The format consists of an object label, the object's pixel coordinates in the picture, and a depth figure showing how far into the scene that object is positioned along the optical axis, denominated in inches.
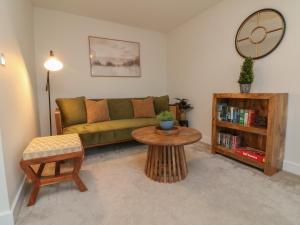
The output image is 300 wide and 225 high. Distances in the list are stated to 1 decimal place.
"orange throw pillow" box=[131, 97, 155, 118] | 127.6
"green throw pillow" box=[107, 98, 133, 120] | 125.0
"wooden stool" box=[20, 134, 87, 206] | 58.5
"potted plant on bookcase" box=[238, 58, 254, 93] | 84.3
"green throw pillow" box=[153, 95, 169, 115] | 136.3
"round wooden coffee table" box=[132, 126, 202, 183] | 72.0
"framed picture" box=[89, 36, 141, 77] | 131.3
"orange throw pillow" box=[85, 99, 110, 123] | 110.3
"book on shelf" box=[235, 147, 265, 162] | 82.1
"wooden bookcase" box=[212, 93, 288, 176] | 74.7
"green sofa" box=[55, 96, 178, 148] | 95.0
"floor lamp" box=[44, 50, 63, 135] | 96.2
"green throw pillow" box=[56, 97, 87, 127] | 105.3
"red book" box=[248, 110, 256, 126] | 86.7
